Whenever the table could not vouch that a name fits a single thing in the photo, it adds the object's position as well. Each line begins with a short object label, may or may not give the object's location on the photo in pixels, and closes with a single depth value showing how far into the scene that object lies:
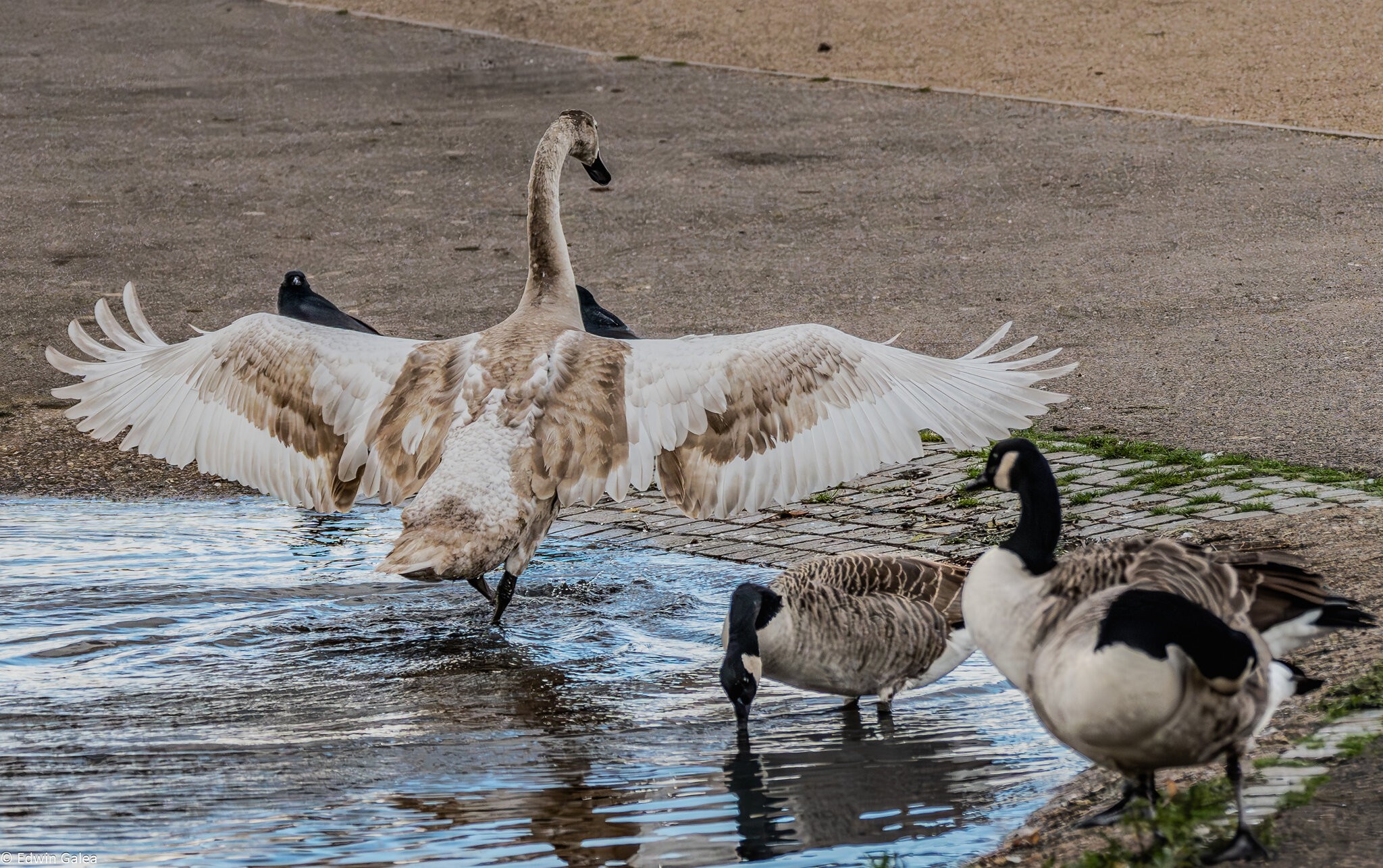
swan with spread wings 13.36
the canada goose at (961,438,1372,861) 8.02
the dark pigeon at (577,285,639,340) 17.67
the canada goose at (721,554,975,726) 11.15
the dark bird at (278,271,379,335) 17.86
